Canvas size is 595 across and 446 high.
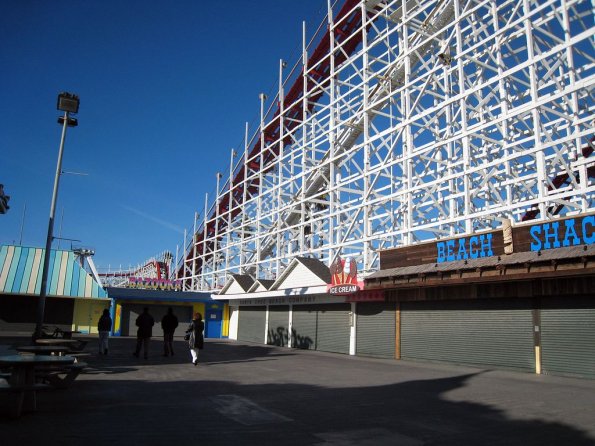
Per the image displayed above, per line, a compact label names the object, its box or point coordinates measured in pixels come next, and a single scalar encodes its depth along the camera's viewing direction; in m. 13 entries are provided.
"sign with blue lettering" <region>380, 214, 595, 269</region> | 11.72
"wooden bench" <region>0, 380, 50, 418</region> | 6.62
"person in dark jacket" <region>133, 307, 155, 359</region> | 16.33
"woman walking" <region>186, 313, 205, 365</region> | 14.34
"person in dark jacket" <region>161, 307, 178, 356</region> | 17.11
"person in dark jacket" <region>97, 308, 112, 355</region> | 17.16
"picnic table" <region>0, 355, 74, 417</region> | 6.82
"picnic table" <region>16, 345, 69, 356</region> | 9.85
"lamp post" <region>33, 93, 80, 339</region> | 14.52
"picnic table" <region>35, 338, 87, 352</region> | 12.48
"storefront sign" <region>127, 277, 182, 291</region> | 35.06
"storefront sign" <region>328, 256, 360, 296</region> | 18.60
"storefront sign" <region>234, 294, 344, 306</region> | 22.22
